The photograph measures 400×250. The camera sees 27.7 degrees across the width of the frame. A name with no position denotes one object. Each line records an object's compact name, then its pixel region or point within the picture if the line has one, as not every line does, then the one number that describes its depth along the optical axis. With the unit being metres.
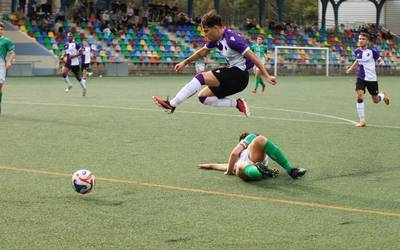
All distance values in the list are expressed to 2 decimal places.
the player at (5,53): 17.80
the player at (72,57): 29.03
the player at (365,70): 17.52
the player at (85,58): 36.53
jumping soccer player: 10.86
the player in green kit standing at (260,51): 29.95
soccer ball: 8.41
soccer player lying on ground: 9.41
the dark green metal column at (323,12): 60.41
